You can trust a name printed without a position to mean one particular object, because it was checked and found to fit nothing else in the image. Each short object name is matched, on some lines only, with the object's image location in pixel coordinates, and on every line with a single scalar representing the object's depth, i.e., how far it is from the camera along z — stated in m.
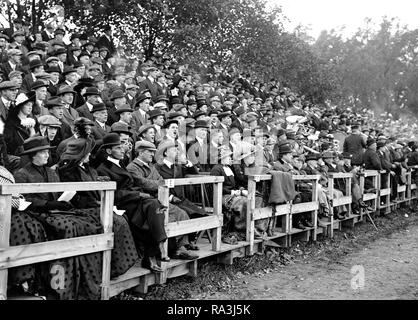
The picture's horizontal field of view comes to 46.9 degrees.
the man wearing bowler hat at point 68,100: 7.79
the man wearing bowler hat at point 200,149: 8.27
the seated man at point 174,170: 6.93
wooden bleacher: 4.25
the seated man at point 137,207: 5.74
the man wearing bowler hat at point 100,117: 7.47
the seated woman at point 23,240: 4.43
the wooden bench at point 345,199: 10.48
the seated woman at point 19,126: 6.29
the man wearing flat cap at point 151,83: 12.02
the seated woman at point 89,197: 5.41
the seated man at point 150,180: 6.31
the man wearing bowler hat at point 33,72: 8.86
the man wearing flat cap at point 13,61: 9.59
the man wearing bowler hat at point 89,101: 8.27
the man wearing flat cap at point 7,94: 7.05
